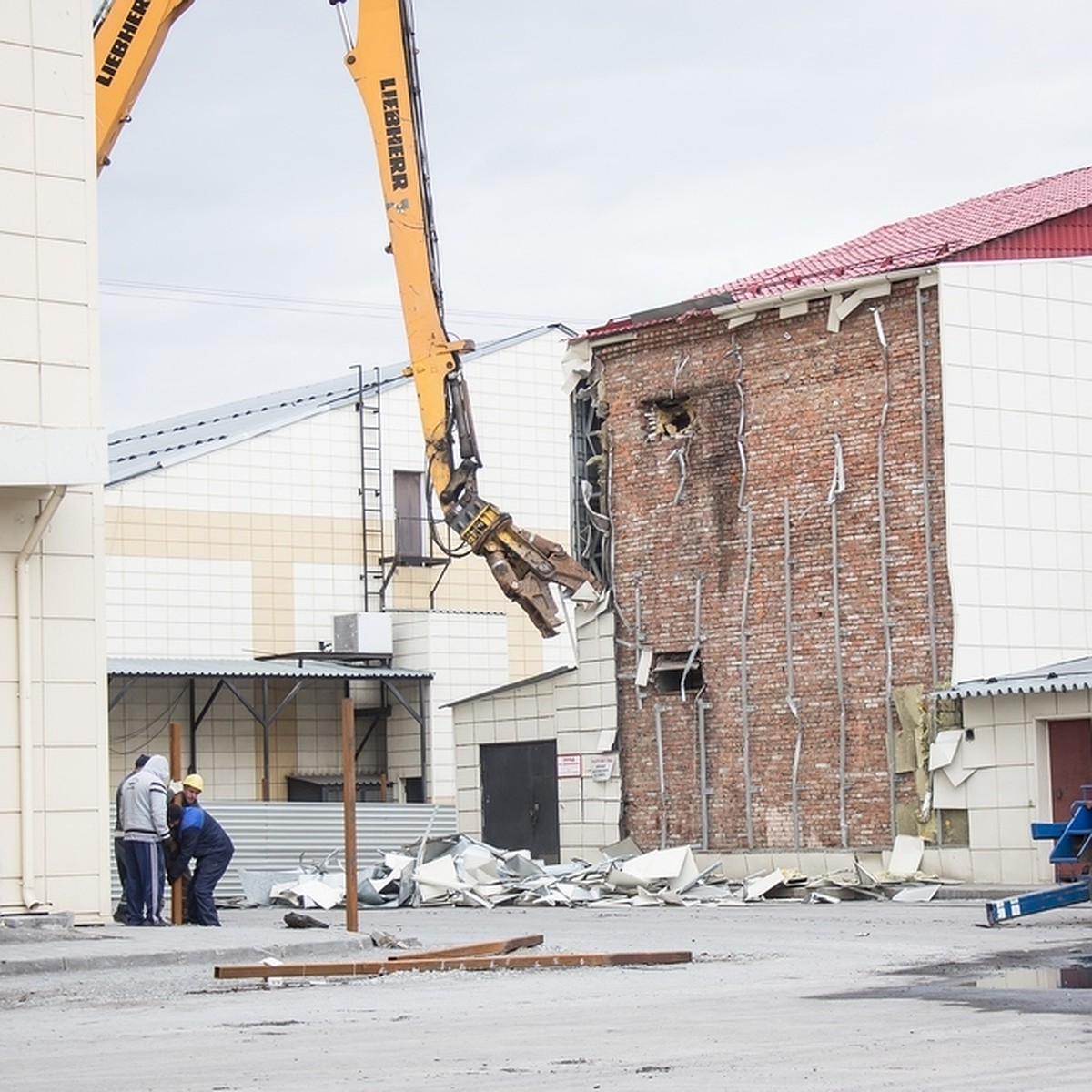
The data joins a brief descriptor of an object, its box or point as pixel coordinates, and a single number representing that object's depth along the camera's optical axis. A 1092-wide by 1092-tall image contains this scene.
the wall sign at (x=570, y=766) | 32.28
